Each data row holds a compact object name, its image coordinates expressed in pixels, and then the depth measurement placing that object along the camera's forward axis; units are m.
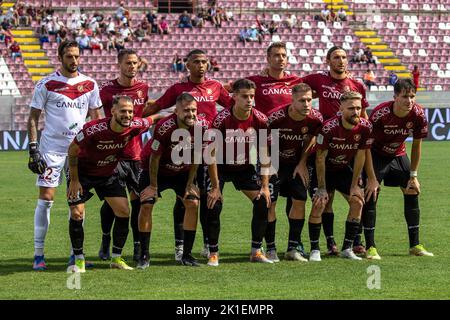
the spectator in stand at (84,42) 37.00
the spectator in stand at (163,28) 39.19
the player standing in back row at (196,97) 10.95
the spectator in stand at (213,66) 37.38
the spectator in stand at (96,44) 37.03
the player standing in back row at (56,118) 10.23
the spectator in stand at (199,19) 40.06
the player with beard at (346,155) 10.47
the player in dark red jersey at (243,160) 10.29
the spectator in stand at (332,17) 42.66
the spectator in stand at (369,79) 37.88
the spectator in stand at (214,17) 40.47
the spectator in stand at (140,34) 38.31
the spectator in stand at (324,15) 42.47
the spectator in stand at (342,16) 42.97
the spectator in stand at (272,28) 40.69
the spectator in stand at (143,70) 35.99
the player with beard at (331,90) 11.10
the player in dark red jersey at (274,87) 11.25
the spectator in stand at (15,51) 35.81
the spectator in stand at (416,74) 37.78
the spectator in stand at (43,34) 36.81
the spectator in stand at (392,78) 38.98
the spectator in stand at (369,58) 40.66
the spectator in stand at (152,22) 39.25
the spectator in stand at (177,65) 36.81
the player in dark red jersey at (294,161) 10.59
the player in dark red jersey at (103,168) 9.77
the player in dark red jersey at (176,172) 10.11
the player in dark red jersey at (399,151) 10.86
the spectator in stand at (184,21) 39.84
